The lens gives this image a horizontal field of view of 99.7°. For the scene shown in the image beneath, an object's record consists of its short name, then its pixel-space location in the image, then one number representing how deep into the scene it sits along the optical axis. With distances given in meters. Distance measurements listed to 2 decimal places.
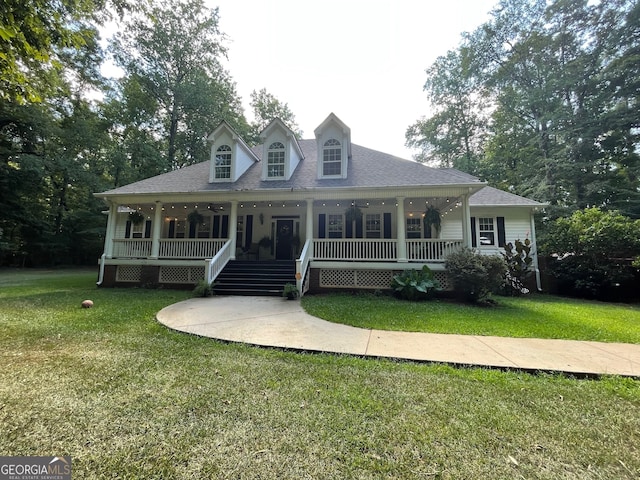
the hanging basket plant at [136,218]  12.03
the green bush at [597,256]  9.21
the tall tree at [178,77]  21.47
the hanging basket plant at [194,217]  11.85
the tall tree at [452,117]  23.41
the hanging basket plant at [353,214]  10.70
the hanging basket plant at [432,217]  9.93
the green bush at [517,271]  9.90
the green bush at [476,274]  7.84
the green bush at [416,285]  8.30
